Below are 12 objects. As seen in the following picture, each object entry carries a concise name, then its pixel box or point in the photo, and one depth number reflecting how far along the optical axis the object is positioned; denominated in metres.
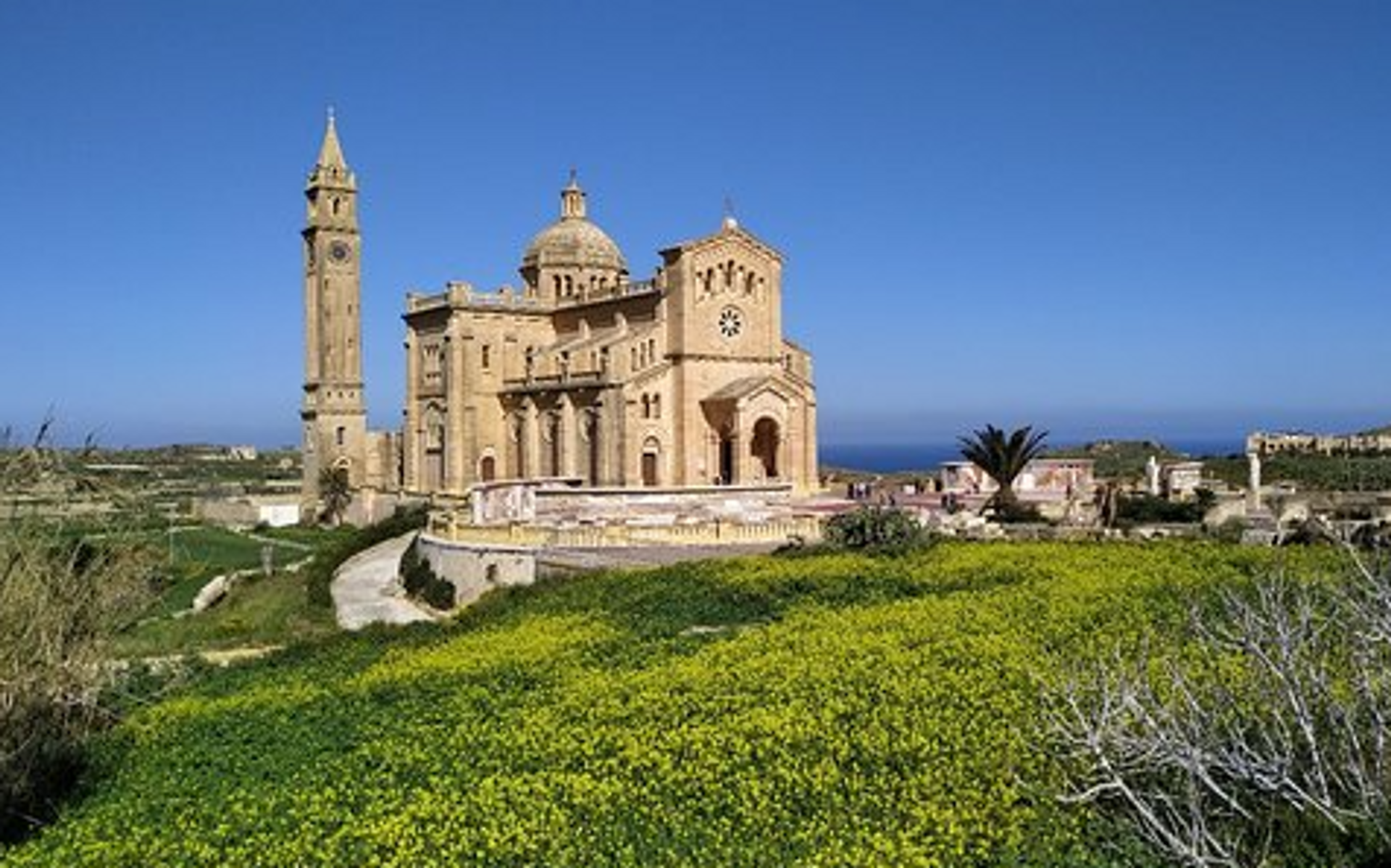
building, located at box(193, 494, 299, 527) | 77.00
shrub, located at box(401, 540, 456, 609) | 33.81
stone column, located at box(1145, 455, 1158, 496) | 42.19
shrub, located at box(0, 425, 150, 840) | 14.05
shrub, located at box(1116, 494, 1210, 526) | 35.75
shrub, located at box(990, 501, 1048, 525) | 36.91
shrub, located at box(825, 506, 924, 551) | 28.88
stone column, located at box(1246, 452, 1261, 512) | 36.56
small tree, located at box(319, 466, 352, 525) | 69.50
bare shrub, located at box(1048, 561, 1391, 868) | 8.70
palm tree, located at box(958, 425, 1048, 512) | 40.19
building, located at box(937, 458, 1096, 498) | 45.38
